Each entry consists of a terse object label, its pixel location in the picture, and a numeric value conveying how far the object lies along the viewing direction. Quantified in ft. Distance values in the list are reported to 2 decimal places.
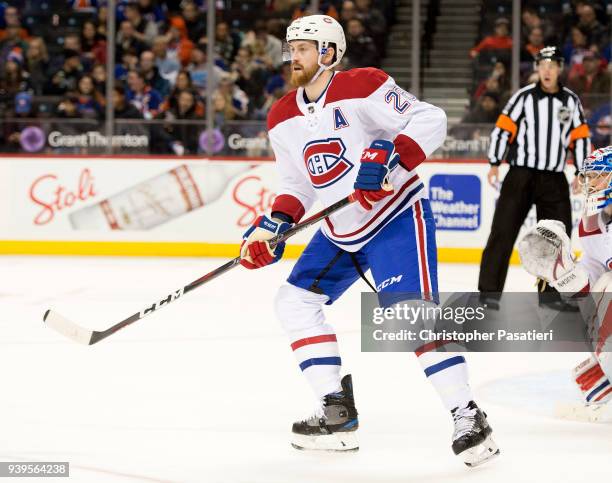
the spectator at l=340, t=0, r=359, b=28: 59.62
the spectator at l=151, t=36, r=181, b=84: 59.98
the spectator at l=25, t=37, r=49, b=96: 59.26
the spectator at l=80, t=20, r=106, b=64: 60.49
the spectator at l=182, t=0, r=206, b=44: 59.93
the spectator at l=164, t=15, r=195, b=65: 59.98
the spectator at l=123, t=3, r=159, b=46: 61.05
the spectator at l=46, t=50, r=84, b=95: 59.00
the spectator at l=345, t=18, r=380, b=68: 59.16
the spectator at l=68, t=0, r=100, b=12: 64.23
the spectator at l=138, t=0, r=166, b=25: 62.08
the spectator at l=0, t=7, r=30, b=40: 62.39
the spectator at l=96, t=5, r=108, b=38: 61.36
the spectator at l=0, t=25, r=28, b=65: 61.05
